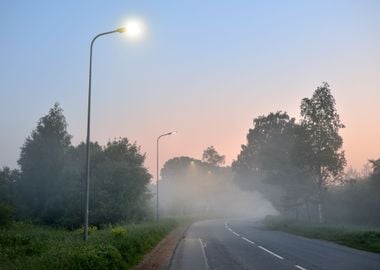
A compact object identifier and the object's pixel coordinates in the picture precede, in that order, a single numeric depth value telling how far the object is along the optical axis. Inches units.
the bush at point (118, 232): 829.7
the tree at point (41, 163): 2101.4
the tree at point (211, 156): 6343.5
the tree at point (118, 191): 1702.8
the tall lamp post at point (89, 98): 729.0
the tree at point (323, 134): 1695.4
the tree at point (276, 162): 1895.9
